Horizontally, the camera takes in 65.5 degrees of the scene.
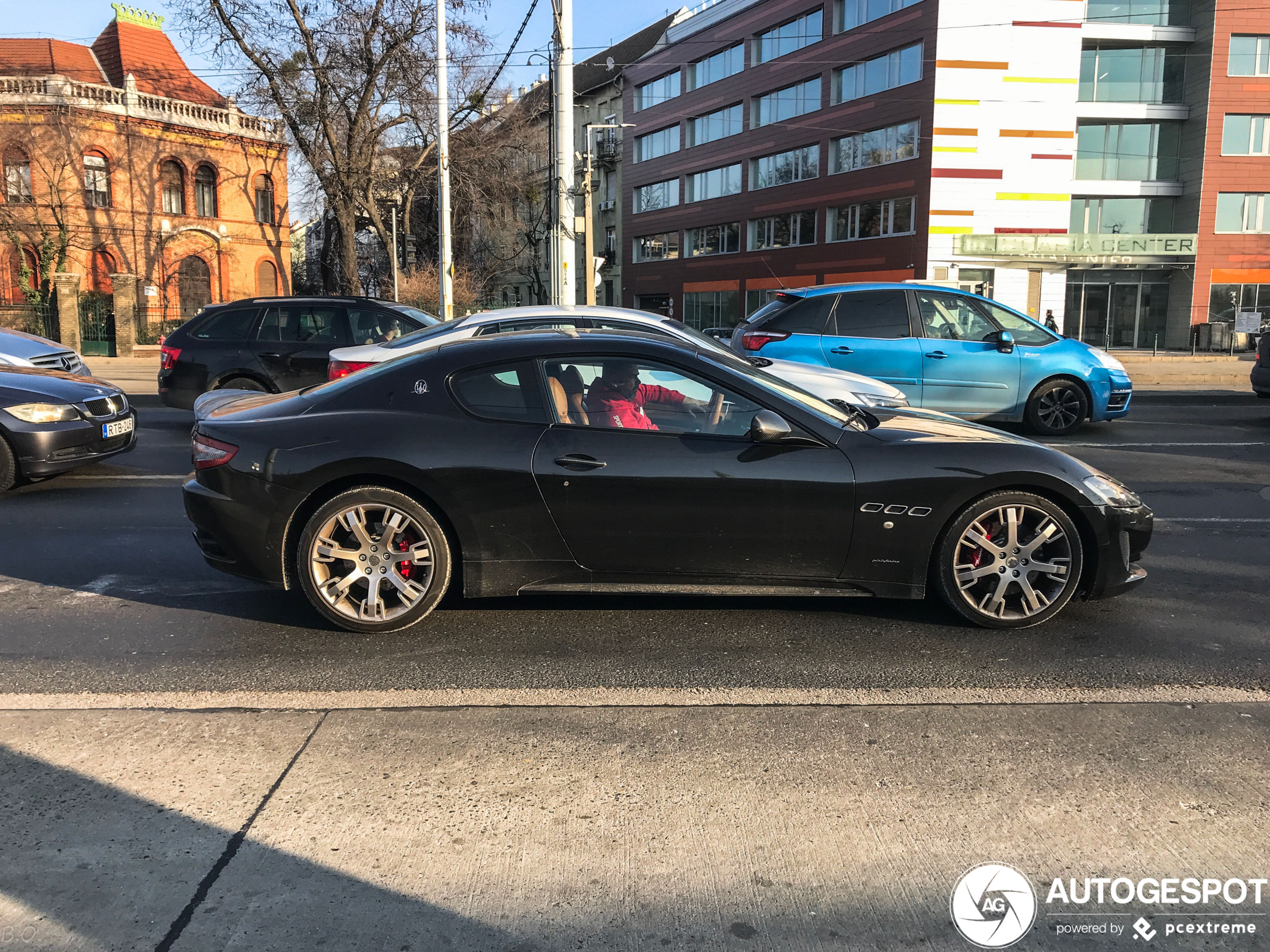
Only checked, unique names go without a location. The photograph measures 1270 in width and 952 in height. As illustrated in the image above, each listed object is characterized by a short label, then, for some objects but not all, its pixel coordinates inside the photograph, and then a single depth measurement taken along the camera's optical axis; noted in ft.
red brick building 125.08
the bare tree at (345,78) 91.15
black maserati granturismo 14.92
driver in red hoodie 15.29
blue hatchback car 36.70
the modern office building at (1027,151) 115.75
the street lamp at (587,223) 63.46
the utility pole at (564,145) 55.88
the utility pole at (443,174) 70.33
